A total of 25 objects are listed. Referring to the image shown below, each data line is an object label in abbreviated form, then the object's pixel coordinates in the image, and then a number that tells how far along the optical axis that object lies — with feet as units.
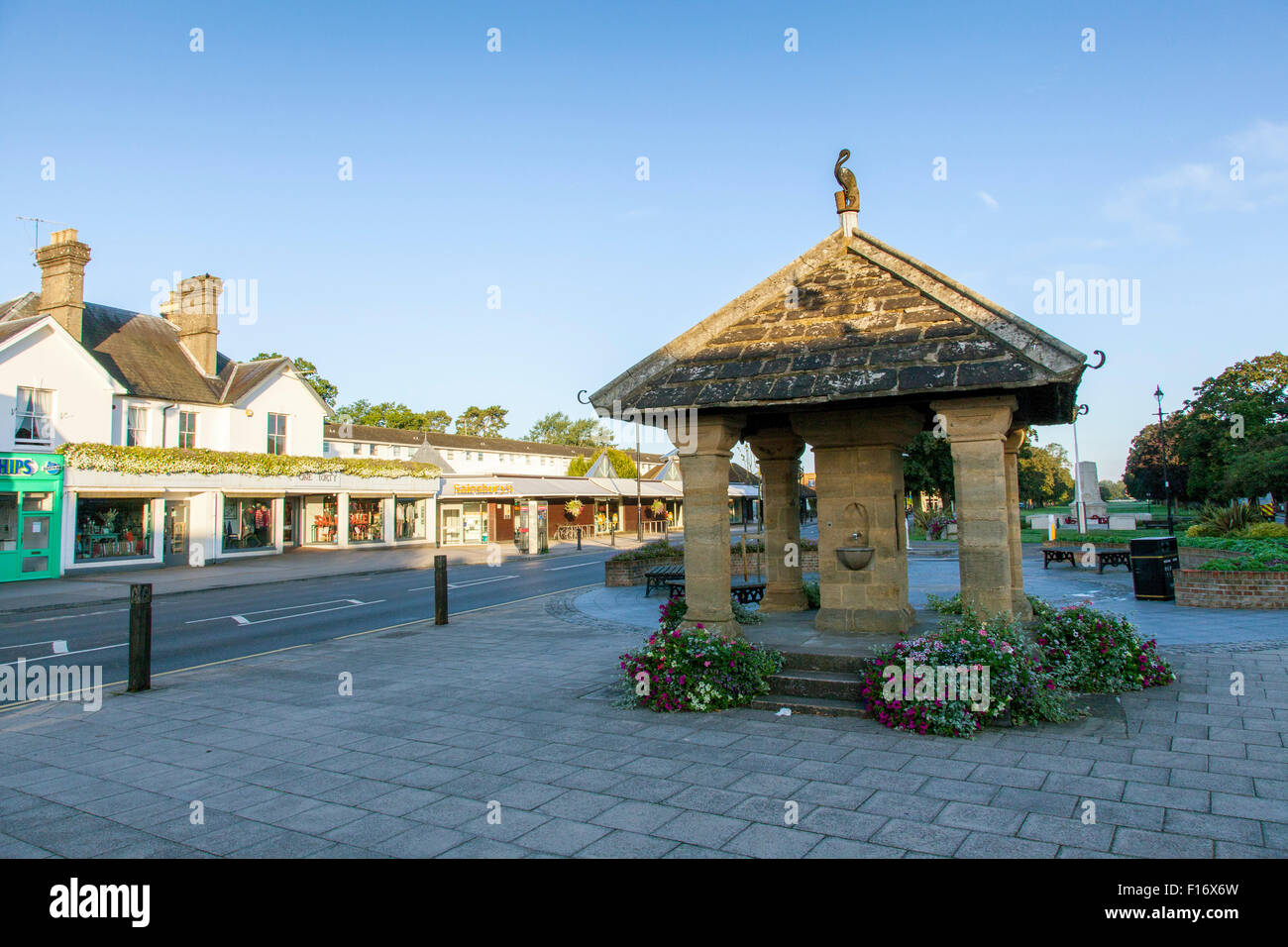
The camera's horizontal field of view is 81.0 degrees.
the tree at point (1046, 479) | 273.54
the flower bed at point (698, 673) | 24.81
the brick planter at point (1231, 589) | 42.86
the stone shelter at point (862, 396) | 23.90
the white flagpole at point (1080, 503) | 106.63
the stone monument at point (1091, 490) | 123.75
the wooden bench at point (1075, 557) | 66.54
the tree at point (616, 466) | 235.81
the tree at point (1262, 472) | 102.37
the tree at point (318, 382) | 200.02
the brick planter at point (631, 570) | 71.41
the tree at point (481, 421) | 306.76
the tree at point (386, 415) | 250.98
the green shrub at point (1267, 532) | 50.31
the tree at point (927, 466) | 103.91
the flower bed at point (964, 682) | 21.34
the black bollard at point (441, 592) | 48.85
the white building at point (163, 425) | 86.38
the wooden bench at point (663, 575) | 56.75
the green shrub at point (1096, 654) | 25.31
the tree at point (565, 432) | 363.35
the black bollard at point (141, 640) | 31.14
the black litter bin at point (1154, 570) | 47.93
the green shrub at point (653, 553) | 72.92
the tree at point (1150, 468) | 193.88
